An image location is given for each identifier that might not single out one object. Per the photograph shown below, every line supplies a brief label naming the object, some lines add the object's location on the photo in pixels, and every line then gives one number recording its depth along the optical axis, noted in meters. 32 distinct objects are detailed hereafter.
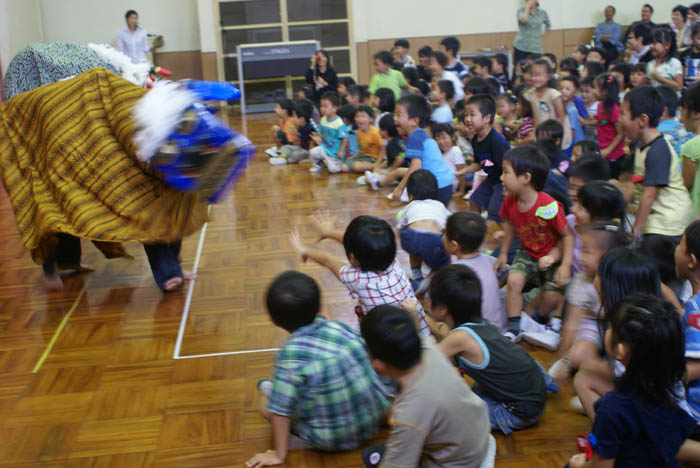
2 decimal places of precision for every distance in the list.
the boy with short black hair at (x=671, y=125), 4.18
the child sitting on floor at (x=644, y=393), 1.72
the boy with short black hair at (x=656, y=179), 3.23
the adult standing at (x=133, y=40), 11.40
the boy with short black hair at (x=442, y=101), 6.30
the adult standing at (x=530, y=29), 10.69
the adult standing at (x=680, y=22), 9.43
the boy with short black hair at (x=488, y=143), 4.19
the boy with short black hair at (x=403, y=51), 9.22
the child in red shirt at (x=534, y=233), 3.04
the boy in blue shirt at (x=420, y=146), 4.74
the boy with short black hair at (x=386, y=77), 7.72
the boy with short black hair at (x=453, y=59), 8.33
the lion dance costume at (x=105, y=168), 3.27
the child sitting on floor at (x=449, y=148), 5.49
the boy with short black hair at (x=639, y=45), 9.05
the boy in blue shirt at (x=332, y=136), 6.44
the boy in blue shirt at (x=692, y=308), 2.08
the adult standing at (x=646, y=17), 11.20
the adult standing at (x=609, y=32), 11.48
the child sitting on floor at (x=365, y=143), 6.32
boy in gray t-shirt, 1.75
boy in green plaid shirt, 2.16
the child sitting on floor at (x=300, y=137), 7.08
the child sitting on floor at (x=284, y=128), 7.34
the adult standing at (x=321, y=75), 8.57
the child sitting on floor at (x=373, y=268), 2.64
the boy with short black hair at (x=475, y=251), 2.88
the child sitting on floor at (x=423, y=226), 3.52
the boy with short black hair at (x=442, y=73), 7.29
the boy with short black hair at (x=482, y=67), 8.44
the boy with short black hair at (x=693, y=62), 6.80
